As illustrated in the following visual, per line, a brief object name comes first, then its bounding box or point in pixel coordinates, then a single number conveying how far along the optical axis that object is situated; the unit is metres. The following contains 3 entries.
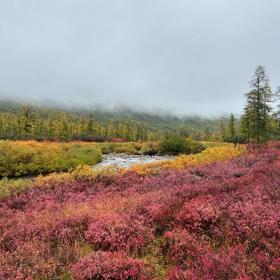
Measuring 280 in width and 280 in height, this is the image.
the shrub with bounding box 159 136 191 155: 39.84
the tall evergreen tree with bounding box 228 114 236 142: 85.03
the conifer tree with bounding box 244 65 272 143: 38.03
